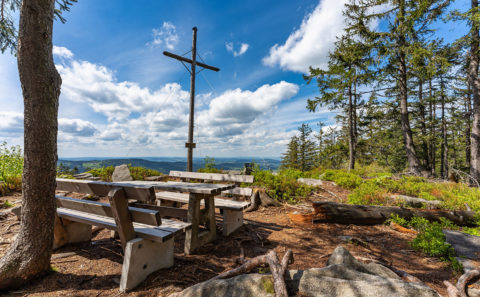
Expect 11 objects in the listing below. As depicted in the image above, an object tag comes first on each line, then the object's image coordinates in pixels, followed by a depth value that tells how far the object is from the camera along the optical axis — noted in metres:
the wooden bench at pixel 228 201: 3.93
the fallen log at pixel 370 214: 4.63
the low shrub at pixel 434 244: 3.12
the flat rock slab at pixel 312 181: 8.52
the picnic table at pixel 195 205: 3.19
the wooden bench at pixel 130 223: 2.22
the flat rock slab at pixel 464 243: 3.25
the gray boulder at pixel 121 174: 7.86
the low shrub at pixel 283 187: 6.53
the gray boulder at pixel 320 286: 1.58
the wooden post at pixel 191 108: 7.71
